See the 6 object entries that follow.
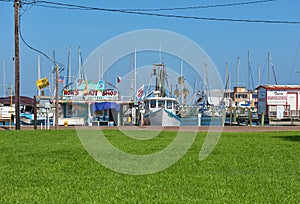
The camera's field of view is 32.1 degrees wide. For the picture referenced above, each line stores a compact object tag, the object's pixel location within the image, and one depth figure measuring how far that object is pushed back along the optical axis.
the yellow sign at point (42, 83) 31.17
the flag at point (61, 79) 38.32
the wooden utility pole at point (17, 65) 31.47
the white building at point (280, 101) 49.38
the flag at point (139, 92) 45.56
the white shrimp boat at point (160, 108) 46.03
